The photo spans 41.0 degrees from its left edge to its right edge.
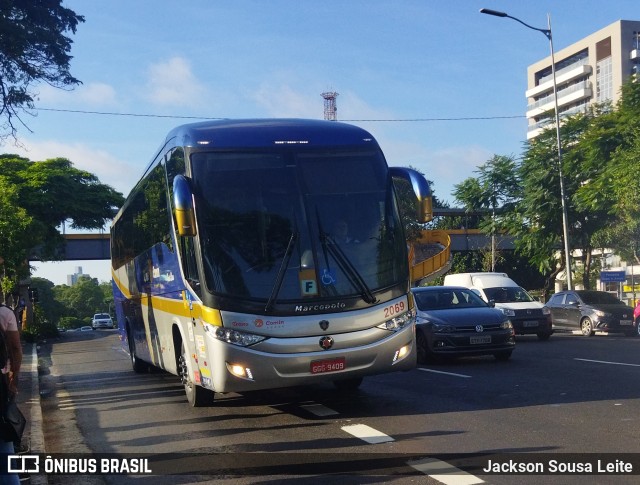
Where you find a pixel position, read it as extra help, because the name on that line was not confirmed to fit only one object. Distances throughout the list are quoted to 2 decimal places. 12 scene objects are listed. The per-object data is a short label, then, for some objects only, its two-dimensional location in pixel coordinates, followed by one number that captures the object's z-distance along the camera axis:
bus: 9.51
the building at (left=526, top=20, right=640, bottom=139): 94.56
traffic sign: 36.47
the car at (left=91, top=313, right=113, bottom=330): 81.50
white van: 23.66
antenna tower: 90.06
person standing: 5.81
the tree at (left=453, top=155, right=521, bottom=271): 44.00
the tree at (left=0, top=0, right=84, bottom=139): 20.34
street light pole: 33.69
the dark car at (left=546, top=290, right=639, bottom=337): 26.28
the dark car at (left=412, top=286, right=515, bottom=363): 15.38
